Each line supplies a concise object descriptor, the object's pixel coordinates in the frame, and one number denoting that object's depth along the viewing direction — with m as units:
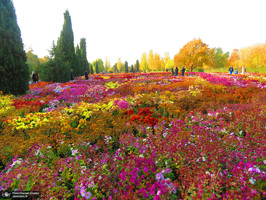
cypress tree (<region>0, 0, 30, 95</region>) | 8.66
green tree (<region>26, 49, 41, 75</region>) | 38.40
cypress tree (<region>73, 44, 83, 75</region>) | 28.45
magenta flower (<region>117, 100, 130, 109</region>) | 5.47
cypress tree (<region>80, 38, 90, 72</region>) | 34.30
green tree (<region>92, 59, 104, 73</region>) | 71.92
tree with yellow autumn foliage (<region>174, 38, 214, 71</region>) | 32.50
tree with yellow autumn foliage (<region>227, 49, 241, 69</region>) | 56.95
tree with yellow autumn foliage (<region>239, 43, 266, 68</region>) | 35.12
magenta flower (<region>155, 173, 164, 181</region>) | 2.05
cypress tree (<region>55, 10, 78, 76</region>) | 18.61
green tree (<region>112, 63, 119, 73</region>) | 76.88
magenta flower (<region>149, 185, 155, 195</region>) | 1.75
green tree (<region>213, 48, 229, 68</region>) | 52.03
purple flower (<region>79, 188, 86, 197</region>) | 1.77
